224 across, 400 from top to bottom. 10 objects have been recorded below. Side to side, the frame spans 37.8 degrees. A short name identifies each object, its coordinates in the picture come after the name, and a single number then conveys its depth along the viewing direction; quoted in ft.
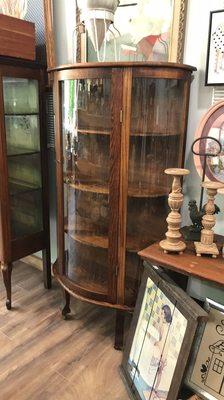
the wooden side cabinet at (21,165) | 6.11
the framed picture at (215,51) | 4.70
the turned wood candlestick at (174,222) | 4.40
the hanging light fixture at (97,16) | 4.96
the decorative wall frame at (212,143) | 4.85
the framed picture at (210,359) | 4.28
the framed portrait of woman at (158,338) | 4.02
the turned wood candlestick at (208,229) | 4.32
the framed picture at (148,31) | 5.04
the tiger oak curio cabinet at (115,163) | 4.64
